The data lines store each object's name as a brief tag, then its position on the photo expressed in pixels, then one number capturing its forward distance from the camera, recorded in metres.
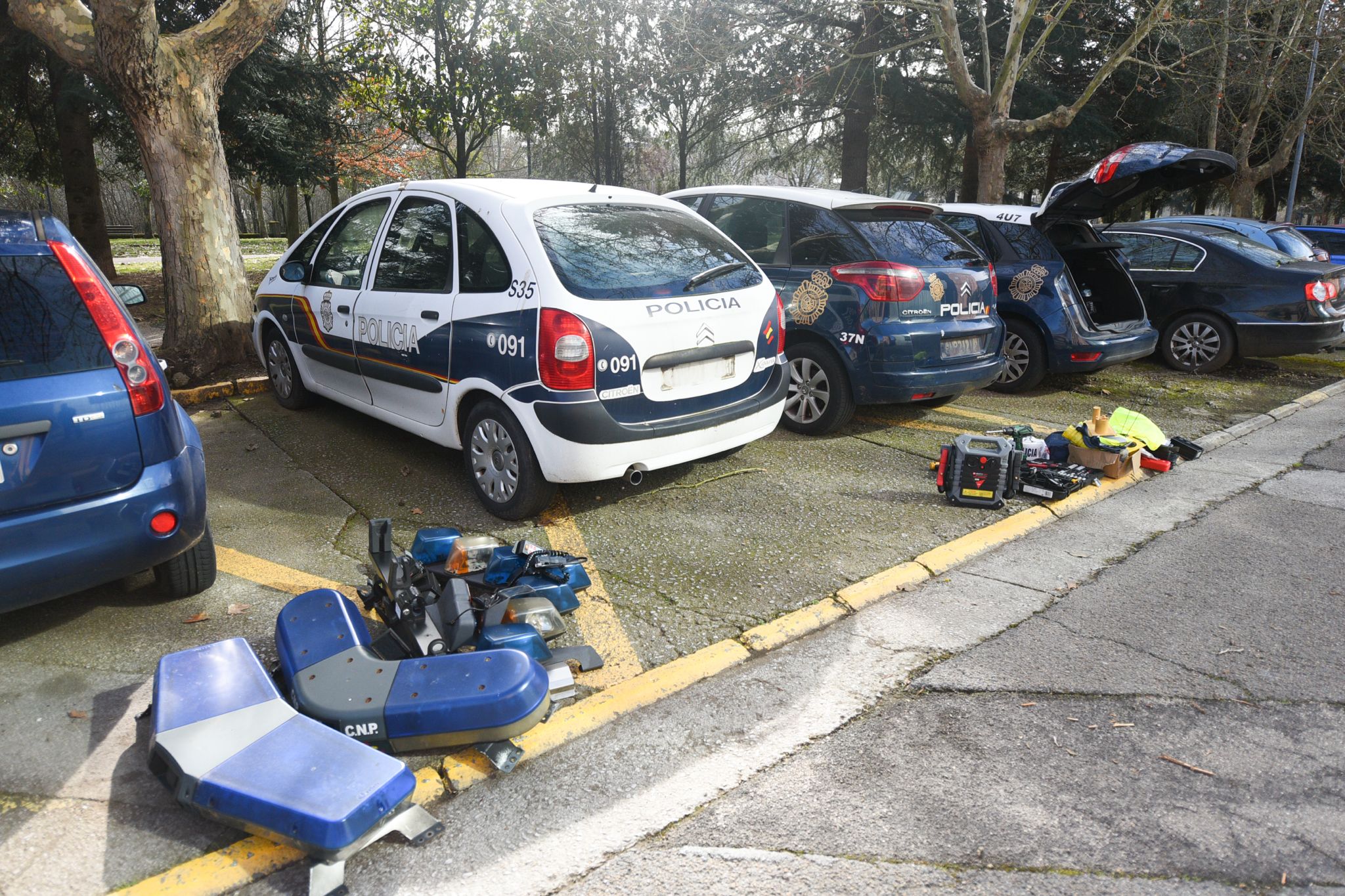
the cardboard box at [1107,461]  5.86
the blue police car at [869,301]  5.98
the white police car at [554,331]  4.32
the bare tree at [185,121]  6.90
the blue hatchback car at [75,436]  3.04
